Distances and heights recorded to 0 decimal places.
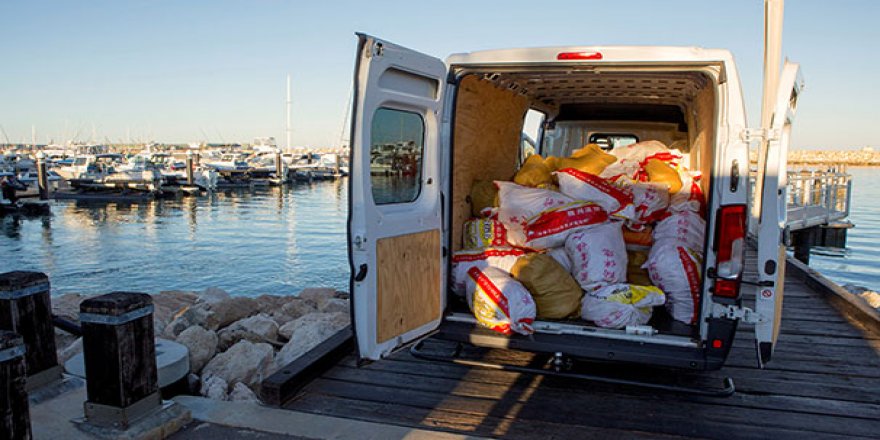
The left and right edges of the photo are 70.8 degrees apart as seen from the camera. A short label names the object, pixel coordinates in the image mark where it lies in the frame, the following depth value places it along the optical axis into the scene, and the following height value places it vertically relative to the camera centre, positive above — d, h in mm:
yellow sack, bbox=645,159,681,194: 4857 -114
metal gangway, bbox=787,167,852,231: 15961 -1113
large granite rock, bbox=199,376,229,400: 4883 -1850
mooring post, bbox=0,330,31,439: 2506 -963
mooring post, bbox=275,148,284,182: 52938 -1077
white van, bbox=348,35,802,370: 3463 -212
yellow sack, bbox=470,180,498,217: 5008 -313
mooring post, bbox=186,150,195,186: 42344 -1152
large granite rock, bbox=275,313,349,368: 5547 -1660
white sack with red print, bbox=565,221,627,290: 4273 -671
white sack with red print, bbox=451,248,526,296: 4484 -747
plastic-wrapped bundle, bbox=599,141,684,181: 5105 +13
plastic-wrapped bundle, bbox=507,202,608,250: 4484 -460
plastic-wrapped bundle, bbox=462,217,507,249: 4727 -580
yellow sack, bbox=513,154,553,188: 5191 -131
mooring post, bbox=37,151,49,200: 32219 -1322
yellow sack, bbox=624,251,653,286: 4594 -821
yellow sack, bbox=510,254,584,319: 4211 -882
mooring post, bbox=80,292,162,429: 3230 -1067
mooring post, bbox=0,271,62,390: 3725 -1006
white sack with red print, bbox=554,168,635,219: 4590 -247
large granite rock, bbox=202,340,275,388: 5309 -1832
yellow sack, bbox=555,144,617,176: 5422 -11
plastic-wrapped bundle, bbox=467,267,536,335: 3994 -953
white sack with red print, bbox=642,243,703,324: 4109 -788
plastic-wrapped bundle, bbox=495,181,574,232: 4660 -339
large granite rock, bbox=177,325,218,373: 5594 -1753
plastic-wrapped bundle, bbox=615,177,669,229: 4711 -324
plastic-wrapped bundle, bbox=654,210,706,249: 4340 -499
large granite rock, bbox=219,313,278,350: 6602 -1910
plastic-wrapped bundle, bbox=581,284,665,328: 4000 -949
